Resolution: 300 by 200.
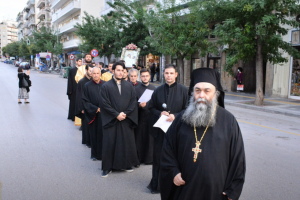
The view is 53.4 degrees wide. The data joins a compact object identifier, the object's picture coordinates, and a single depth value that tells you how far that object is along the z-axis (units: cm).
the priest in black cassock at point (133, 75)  620
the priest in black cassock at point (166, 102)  442
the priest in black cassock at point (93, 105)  620
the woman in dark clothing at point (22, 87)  1427
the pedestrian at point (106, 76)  802
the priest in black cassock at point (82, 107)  700
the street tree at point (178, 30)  1784
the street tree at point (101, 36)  2878
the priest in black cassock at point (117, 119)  523
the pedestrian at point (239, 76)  1920
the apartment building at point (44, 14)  7695
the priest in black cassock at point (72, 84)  1004
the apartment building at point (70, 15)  4881
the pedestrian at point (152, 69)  2836
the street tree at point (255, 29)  1258
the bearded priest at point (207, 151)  249
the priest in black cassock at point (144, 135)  591
